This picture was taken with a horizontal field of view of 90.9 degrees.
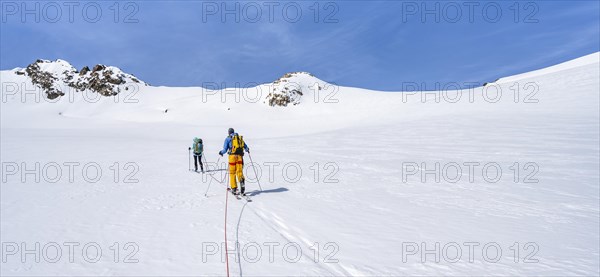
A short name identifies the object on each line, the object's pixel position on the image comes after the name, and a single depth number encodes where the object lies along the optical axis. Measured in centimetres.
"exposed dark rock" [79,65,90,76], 10019
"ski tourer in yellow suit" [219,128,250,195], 891
